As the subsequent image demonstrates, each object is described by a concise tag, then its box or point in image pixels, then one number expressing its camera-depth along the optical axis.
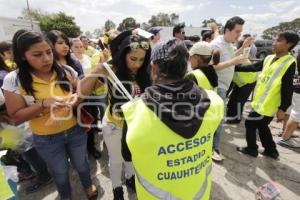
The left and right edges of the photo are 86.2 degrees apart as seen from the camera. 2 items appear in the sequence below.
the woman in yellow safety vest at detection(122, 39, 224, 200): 0.83
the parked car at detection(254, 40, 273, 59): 12.48
